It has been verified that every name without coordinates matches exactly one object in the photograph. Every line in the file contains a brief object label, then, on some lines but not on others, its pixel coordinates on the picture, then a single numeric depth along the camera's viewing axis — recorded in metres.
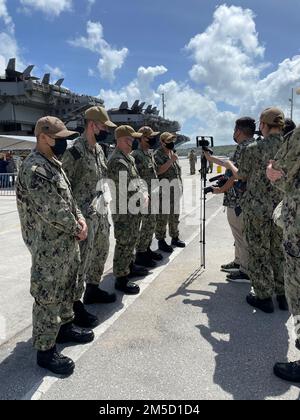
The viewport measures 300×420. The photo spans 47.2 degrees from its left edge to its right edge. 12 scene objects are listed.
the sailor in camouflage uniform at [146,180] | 5.05
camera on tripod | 4.49
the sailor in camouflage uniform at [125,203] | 4.03
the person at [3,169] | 16.91
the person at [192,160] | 22.80
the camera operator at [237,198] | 3.85
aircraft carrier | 31.97
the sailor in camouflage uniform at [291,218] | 2.34
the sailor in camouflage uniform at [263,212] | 3.39
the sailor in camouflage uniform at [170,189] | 5.61
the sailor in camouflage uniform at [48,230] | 2.43
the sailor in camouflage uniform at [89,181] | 3.31
